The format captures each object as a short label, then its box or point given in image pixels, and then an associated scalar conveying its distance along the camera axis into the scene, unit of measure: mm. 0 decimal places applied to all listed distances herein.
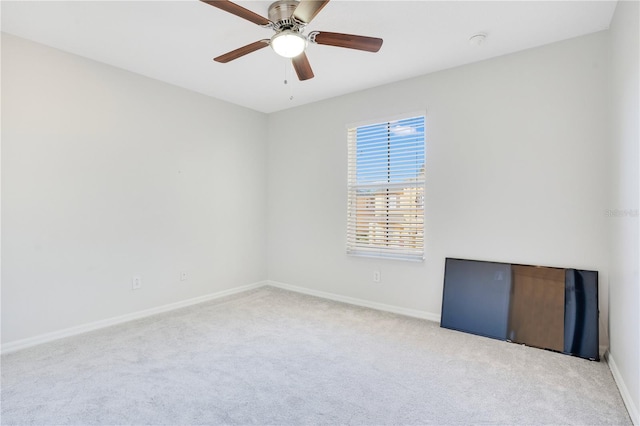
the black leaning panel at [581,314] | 2487
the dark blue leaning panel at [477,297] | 2910
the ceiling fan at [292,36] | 2012
